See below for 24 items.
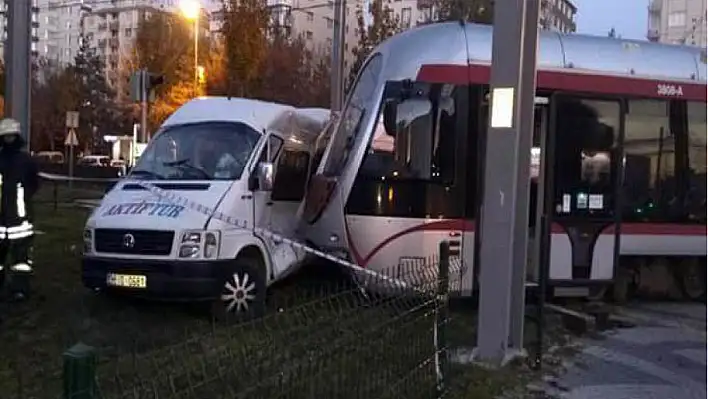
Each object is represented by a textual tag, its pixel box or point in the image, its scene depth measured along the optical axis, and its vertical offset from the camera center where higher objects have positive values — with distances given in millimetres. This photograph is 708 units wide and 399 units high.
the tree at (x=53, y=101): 57406 +2977
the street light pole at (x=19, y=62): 12047 +1133
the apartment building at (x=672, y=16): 34750 +6461
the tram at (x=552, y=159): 10258 +47
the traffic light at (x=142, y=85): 17719 +1298
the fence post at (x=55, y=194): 24159 -1276
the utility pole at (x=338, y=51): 19119 +2298
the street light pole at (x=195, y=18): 34594 +5515
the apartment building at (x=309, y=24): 29938 +6412
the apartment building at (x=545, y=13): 24209 +4809
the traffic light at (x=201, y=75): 36731 +3142
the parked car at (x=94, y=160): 51138 -682
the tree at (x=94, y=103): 62219 +3147
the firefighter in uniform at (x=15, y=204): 9516 -607
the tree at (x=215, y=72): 33022 +3120
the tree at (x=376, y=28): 26675 +3928
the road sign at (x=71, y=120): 29591 +925
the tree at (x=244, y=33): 25938 +3474
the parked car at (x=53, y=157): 50562 -560
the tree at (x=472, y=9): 21812 +3748
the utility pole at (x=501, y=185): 7840 -199
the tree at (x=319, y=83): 38269 +3231
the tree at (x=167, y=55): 40781 +4637
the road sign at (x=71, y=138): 31469 +352
